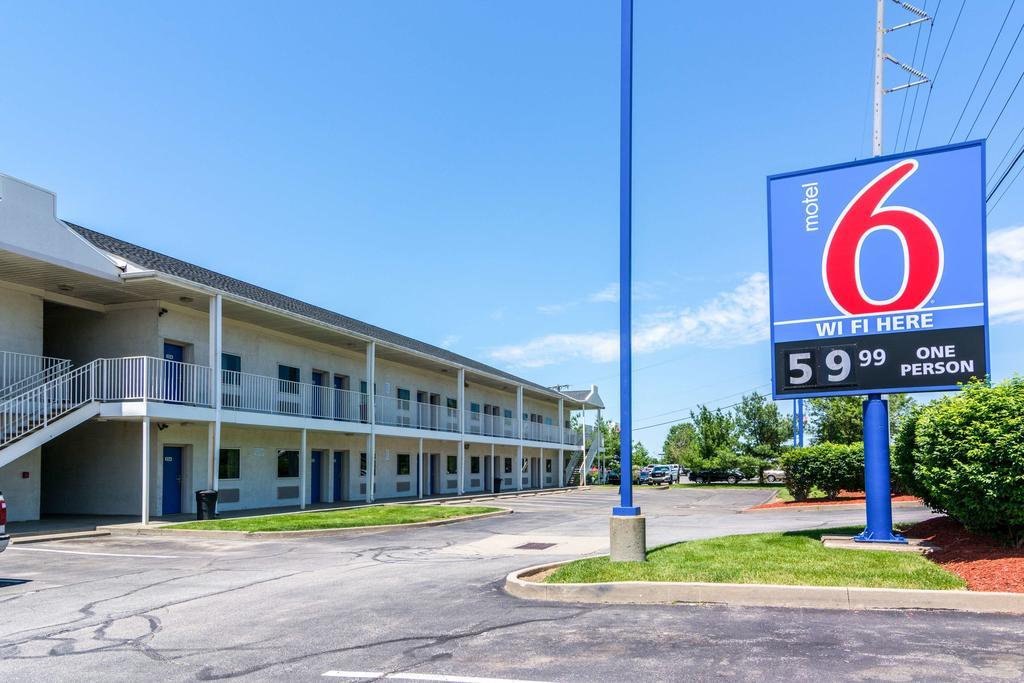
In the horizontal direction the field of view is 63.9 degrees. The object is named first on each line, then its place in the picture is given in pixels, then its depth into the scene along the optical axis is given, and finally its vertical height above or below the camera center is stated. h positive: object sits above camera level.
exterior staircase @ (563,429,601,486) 57.34 -4.30
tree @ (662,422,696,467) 90.20 -5.03
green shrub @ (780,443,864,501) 27.02 -2.24
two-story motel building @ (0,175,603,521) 19.22 +0.46
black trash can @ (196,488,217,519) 20.27 -2.48
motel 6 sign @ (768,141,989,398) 12.05 +1.92
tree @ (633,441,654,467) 94.91 -6.52
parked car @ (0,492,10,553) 10.85 -1.67
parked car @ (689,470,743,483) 65.94 -6.16
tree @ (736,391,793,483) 63.53 -1.93
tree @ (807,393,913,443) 48.56 -1.08
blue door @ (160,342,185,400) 20.67 +0.61
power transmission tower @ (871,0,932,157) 14.27 +6.56
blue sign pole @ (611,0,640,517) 11.16 +1.91
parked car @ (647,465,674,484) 62.17 -5.76
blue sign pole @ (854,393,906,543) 12.52 -1.28
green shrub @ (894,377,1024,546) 9.72 -0.72
